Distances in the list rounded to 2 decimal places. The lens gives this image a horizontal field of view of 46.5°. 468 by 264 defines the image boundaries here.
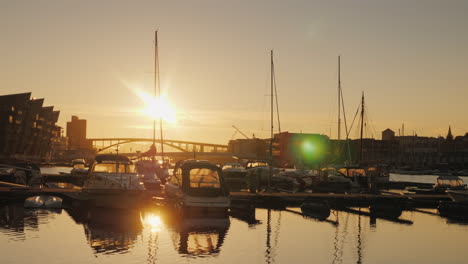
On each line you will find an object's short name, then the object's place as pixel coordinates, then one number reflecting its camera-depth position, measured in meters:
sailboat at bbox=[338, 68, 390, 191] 64.58
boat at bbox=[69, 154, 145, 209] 37.22
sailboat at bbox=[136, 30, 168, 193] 53.28
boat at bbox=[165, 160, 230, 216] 34.31
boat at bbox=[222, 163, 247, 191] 61.01
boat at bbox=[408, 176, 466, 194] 58.62
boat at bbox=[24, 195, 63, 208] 40.50
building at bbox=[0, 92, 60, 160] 181.75
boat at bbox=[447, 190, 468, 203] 46.53
